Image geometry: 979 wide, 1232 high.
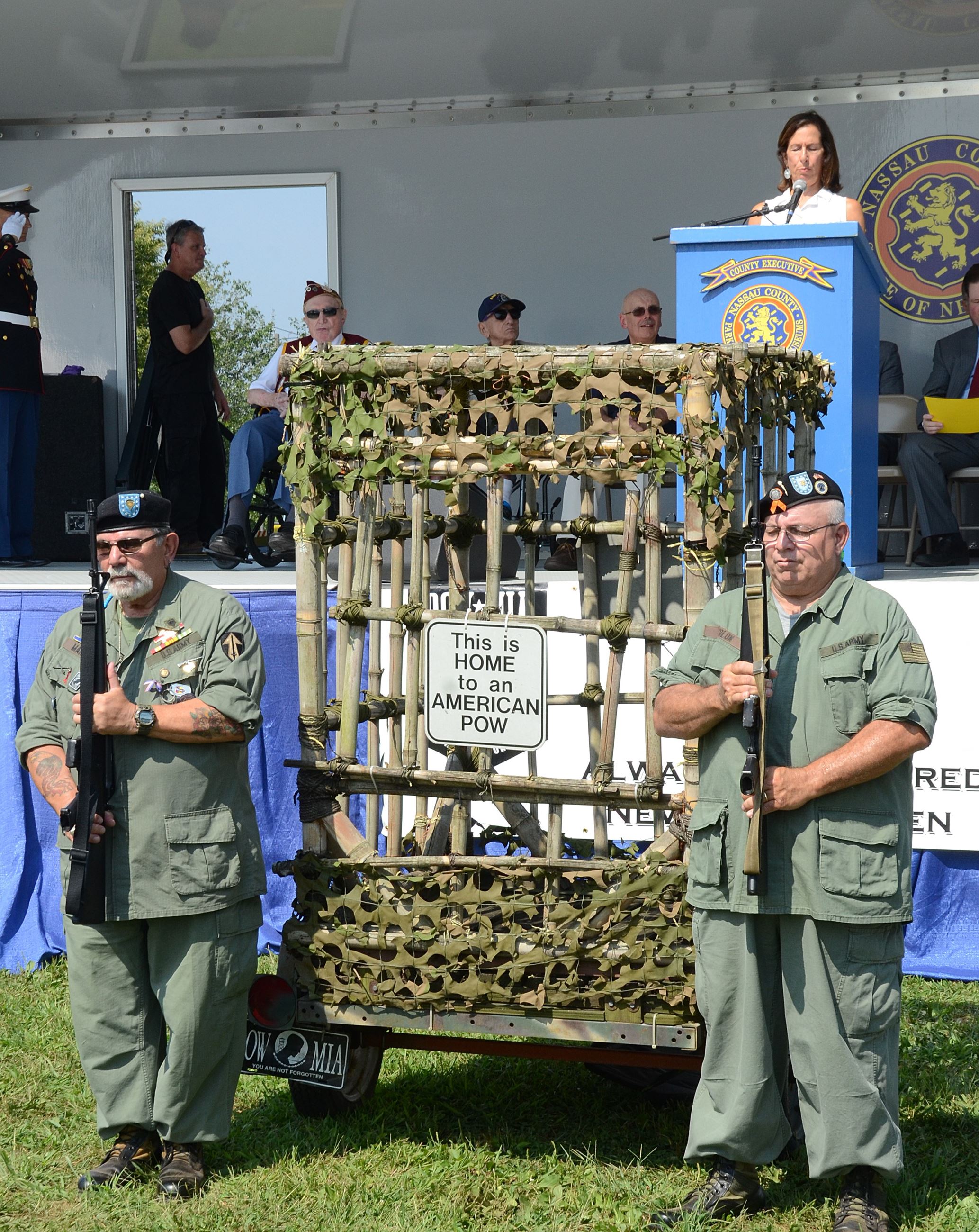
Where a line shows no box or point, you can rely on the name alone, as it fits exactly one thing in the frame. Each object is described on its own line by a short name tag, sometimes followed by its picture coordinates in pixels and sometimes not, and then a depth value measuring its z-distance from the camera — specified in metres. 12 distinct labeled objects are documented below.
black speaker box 8.58
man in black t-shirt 7.89
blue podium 4.95
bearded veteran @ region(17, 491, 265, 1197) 3.47
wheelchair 6.91
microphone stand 5.24
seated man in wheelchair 6.89
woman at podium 5.52
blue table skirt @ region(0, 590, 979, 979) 5.02
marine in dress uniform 7.29
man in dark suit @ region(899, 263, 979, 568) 6.68
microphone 5.24
